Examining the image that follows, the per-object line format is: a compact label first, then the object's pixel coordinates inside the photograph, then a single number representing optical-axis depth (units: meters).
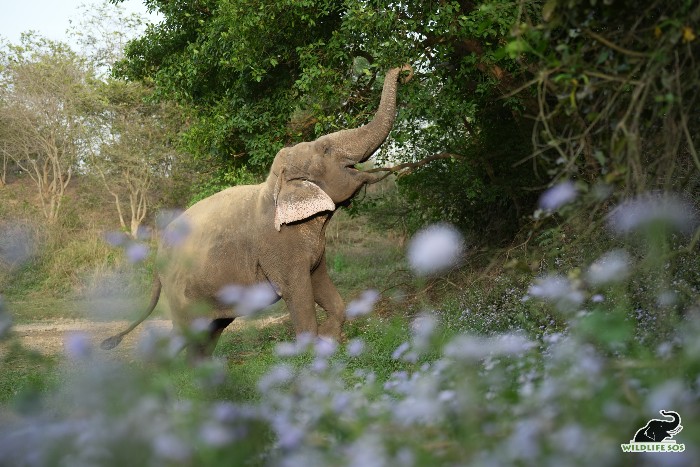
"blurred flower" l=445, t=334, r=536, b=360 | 3.53
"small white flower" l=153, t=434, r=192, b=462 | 2.70
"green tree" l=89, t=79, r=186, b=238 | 25.94
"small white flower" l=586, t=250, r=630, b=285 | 4.77
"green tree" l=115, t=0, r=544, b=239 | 9.71
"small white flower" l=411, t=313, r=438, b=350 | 4.12
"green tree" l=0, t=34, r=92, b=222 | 26.84
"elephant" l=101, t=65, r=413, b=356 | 8.83
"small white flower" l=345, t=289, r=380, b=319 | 4.63
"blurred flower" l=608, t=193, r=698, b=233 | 4.70
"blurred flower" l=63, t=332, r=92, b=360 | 3.39
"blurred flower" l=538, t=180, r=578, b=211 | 4.05
